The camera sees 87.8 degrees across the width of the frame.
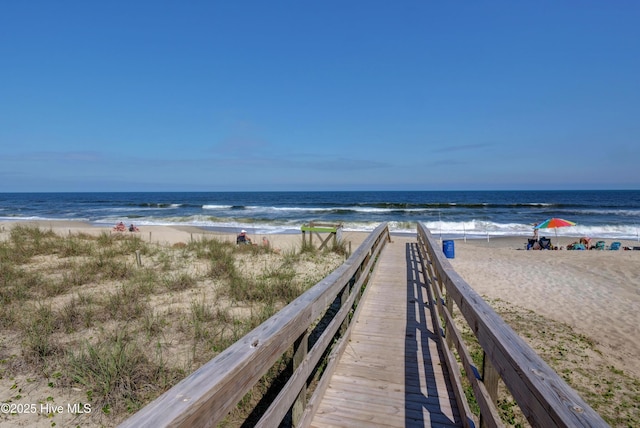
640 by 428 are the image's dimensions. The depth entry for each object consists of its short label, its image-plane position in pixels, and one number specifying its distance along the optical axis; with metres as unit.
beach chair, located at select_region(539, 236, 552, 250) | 17.14
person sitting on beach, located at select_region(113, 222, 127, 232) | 20.42
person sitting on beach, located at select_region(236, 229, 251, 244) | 13.72
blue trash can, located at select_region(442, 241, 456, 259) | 13.76
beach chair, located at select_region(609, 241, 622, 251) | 16.58
